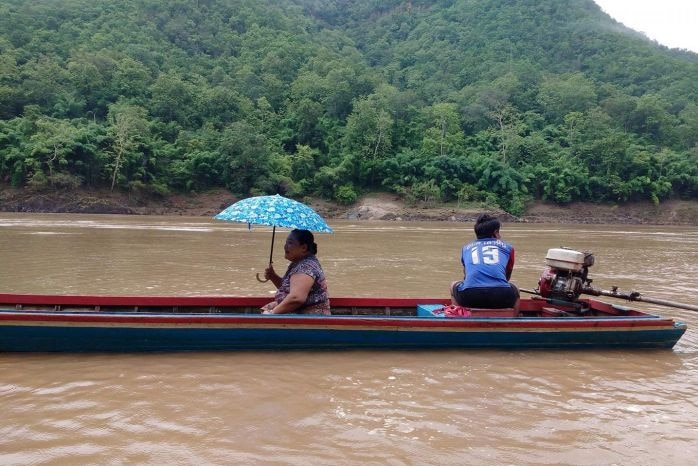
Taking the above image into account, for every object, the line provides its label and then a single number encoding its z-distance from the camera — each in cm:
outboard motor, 687
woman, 579
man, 625
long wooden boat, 539
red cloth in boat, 641
